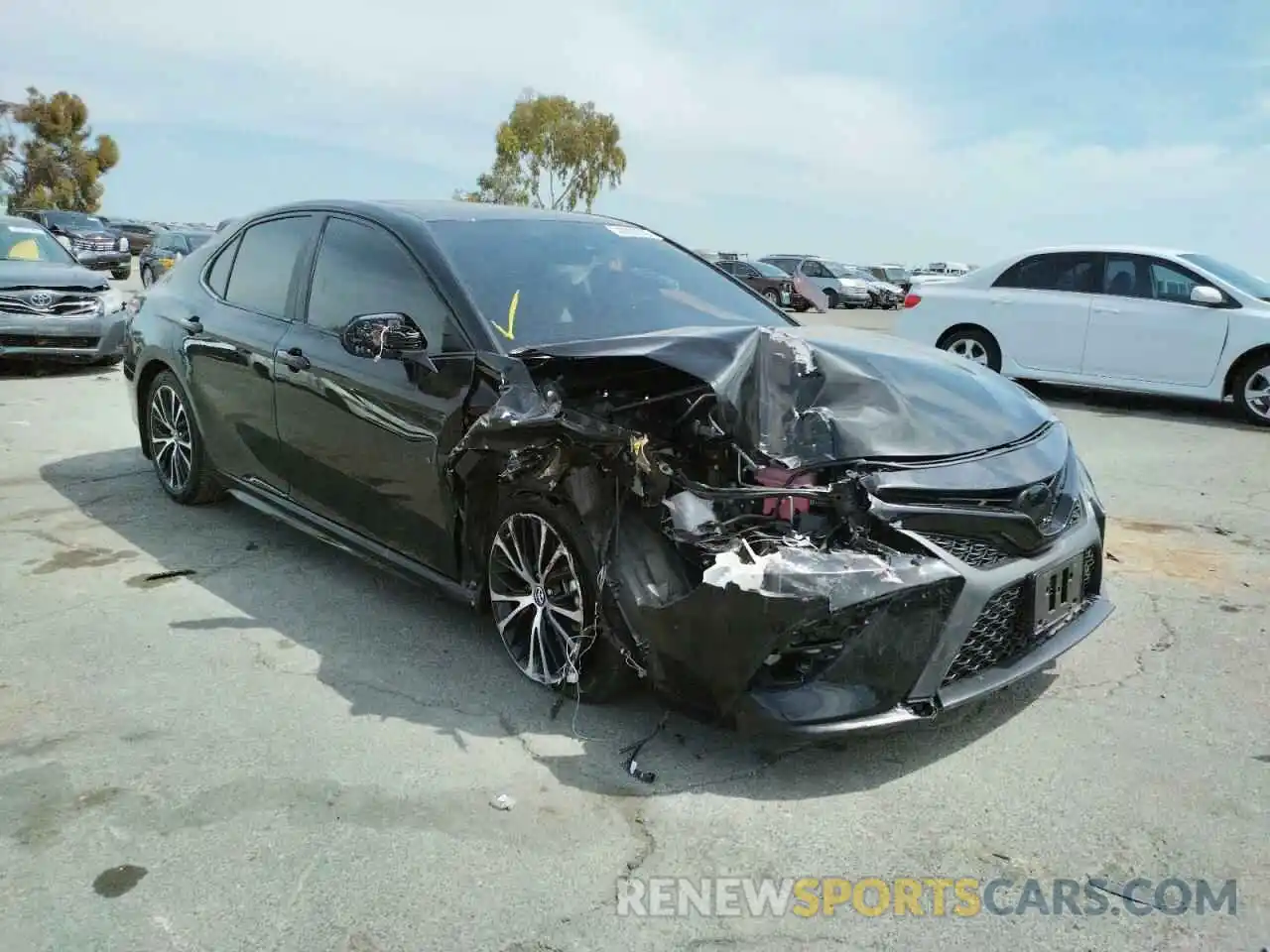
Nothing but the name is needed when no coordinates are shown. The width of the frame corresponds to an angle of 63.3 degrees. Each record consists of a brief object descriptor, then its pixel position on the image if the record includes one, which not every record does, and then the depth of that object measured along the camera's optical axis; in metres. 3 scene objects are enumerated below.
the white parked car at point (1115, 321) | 9.52
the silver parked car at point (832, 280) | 34.59
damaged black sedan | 2.90
